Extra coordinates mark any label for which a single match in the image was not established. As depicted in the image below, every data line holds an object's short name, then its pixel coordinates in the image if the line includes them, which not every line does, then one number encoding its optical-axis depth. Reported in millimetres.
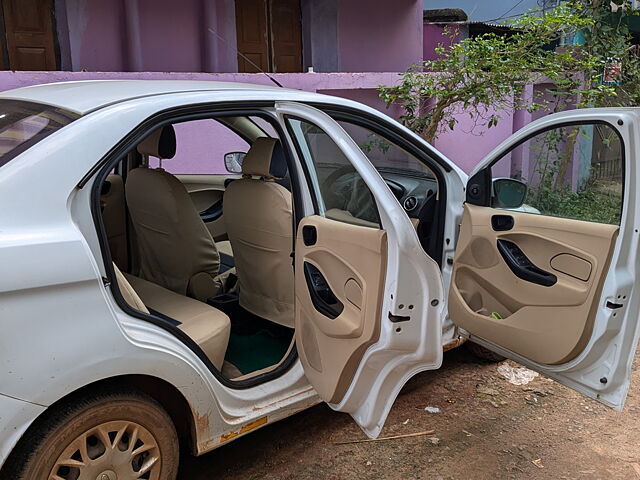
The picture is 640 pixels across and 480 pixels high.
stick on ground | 3039
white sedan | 1939
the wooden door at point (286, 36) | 8828
